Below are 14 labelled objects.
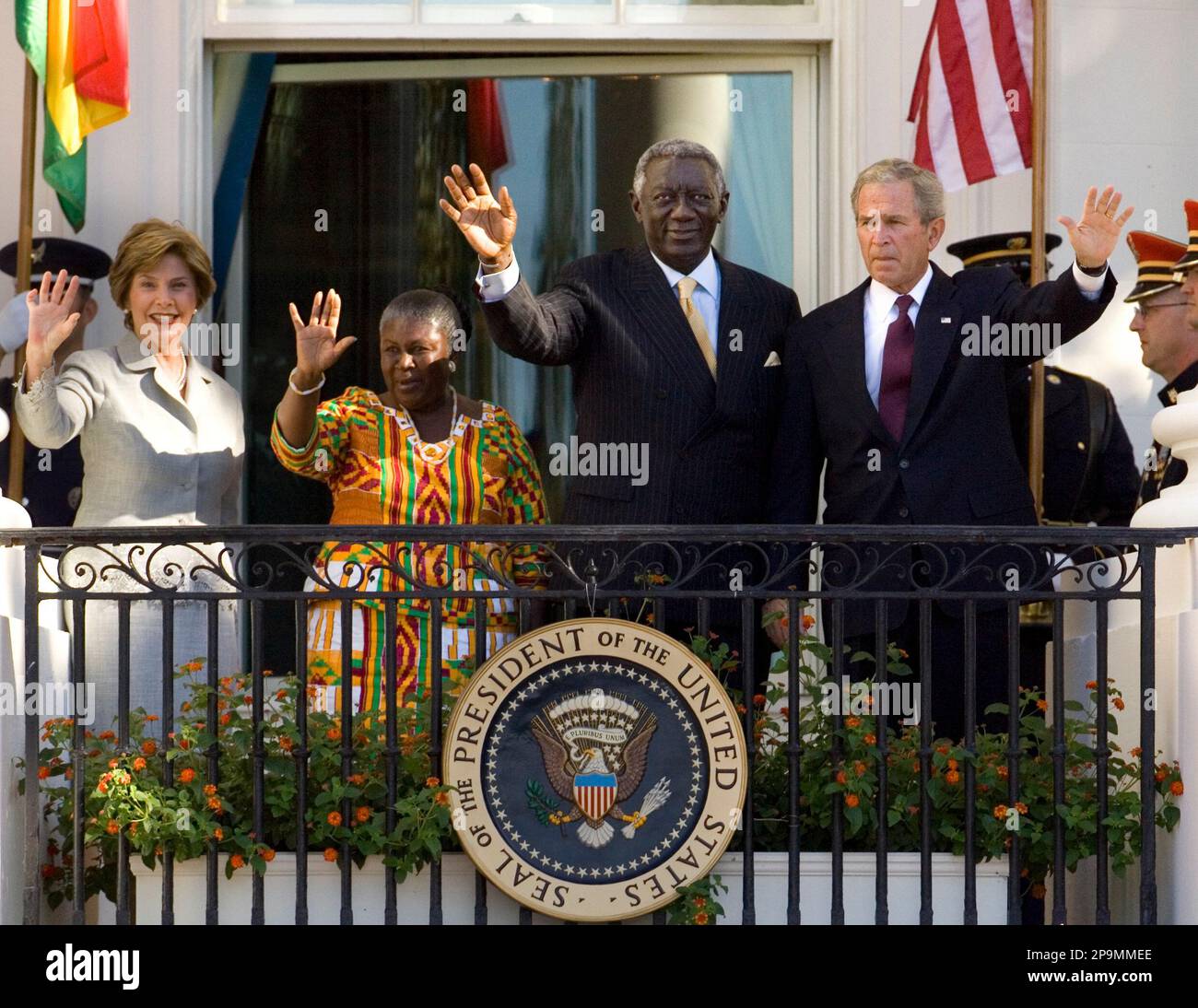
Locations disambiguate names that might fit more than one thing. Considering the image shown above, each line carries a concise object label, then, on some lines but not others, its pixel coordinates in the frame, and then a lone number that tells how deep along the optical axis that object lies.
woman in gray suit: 13.55
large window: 16.44
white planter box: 11.98
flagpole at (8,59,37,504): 14.74
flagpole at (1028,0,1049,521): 14.77
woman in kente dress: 13.14
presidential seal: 11.75
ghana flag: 14.53
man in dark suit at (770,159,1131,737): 12.71
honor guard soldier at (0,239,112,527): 14.57
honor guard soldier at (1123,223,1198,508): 14.56
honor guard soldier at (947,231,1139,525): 15.37
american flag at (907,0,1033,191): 15.23
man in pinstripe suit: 13.11
